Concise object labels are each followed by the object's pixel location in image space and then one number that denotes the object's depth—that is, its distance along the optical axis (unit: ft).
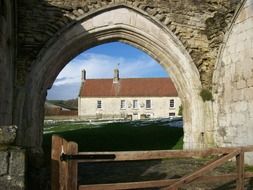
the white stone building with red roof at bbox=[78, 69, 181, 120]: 107.13
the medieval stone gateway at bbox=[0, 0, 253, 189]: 16.66
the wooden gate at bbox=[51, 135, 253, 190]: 6.52
